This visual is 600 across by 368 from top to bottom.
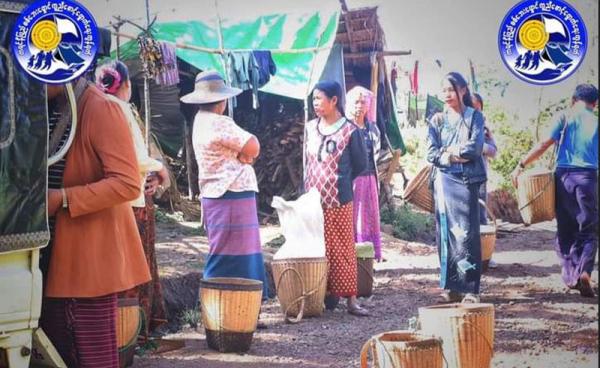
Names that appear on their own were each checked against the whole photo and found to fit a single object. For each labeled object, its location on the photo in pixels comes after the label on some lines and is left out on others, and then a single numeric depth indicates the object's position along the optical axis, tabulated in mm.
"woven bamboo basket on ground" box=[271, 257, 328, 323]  5477
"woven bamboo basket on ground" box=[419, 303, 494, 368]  4680
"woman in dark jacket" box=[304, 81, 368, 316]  5574
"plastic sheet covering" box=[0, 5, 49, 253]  3822
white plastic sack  5520
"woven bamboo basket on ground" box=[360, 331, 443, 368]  4434
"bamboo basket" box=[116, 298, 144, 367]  4758
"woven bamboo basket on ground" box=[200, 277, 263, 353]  5066
